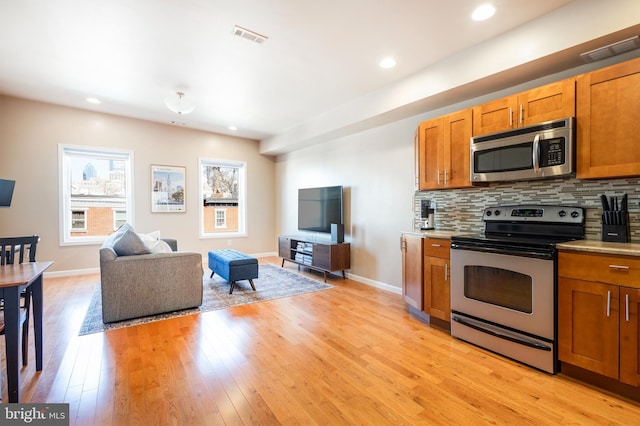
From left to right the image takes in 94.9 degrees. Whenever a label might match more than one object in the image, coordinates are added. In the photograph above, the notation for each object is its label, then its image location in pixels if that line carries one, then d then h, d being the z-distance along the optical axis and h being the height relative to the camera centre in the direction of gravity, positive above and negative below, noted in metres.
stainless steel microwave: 2.27 +0.49
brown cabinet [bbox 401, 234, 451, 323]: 2.86 -0.67
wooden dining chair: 2.18 -0.35
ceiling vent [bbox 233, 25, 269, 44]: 2.73 +1.70
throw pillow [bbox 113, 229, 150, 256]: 3.17 -0.36
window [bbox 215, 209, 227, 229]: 6.75 -0.15
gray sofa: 3.04 -0.78
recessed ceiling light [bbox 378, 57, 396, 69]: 3.22 +1.66
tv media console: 4.80 -0.76
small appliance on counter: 3.65 -0.03
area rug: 3.10 -1.15
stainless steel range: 2.15 -0.59
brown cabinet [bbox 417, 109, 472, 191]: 2.98 +0.64
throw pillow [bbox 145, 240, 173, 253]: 3.37 -0.41
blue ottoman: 4.05 -0.79
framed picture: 5.84 +0.46
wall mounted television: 2.96 +0.21
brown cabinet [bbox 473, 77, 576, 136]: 2.28 +0.87
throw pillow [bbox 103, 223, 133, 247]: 3.32 -0.28
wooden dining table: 1.64 -0.60
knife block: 2.20 -0.18
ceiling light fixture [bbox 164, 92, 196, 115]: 3.83 +1.42
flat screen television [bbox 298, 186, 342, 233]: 5.18 +0.06
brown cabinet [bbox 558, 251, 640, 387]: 1.80 -0.68
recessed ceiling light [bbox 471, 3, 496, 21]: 2.35 +1.63
